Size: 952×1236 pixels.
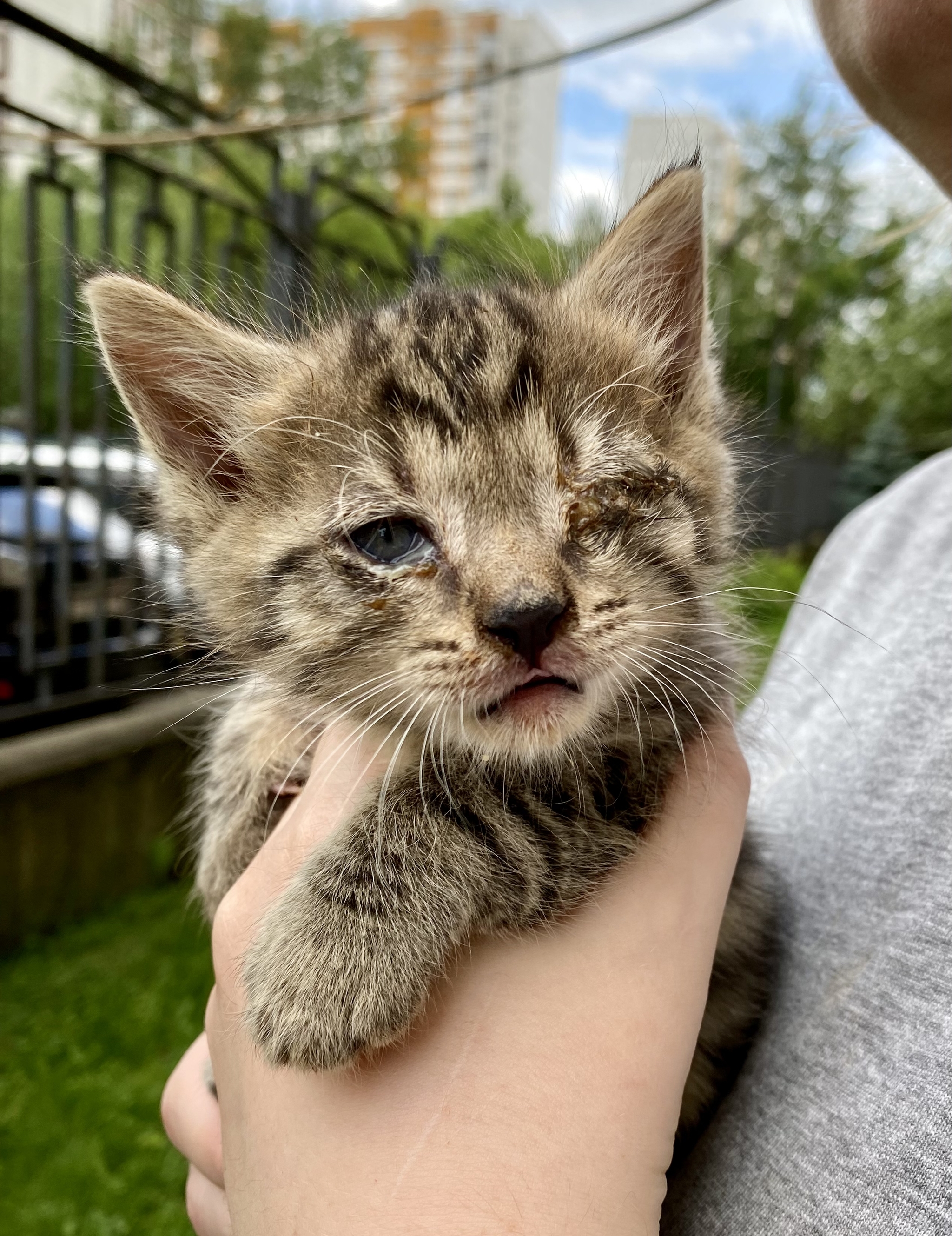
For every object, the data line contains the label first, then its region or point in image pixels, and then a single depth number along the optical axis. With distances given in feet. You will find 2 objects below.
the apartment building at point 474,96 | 152.05
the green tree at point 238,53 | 80.28
